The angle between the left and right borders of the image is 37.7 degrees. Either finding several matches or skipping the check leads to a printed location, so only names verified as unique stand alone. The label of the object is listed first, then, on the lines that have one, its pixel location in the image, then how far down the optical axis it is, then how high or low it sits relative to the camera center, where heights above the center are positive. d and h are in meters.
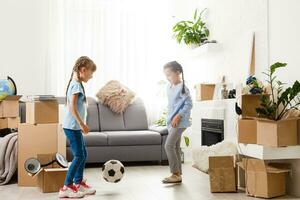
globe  5.46 +0.18
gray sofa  5.78 -0.58
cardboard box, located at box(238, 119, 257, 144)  3.80 -0.26
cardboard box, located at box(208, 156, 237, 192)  3.99 -0.70
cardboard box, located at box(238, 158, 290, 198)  3.71 -0.65
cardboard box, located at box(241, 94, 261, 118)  3.95 -0.02
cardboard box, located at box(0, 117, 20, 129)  5.40 -0.25
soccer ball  4.16 -0.66
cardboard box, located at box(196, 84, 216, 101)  5.65 +0.14
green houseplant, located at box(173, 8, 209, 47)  6.05 +0.97
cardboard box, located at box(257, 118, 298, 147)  3.58 -0.25
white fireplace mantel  4.72 -0.15
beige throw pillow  6.53 +0.09
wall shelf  5.64 +0.70
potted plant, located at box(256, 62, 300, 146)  3.58 -0.15
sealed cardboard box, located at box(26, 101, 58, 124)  4.37 -0.10
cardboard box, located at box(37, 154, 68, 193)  4.07 -0.71
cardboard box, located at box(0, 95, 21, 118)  5.42 -0.05
